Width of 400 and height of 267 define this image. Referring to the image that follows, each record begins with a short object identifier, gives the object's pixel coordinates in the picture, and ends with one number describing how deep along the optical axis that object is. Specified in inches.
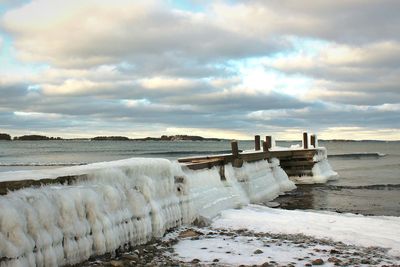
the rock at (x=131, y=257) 297.3
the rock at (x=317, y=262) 291.7
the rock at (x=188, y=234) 378.0
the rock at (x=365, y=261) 300.6
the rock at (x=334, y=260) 297.4
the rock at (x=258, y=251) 321.4
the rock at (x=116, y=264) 276.0
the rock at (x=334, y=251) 325.7
